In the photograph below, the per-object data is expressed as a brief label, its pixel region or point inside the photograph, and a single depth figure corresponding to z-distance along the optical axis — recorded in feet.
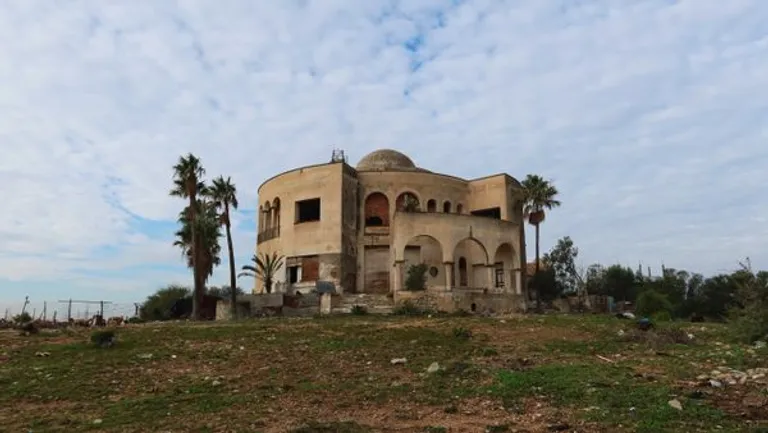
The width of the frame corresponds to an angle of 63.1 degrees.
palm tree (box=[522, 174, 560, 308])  146.41
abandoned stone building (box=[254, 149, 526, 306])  125.90
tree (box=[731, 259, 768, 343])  59.11
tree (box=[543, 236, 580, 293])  179.52
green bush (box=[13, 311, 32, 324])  107.97
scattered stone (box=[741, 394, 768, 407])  33.19
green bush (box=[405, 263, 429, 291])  120.57
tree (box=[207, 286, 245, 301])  175.79
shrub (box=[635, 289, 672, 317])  111.14
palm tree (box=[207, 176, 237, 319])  121.60
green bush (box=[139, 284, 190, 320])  134.41
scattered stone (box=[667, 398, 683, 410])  33.65
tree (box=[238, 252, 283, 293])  138.31
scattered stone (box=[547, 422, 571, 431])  31.55
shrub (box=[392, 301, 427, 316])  105.98
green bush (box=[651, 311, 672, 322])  96.34
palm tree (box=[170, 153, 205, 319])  119.34
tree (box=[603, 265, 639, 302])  180.44
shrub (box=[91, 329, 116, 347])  66.95
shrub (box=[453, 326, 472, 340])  67.00
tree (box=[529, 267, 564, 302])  154.51
